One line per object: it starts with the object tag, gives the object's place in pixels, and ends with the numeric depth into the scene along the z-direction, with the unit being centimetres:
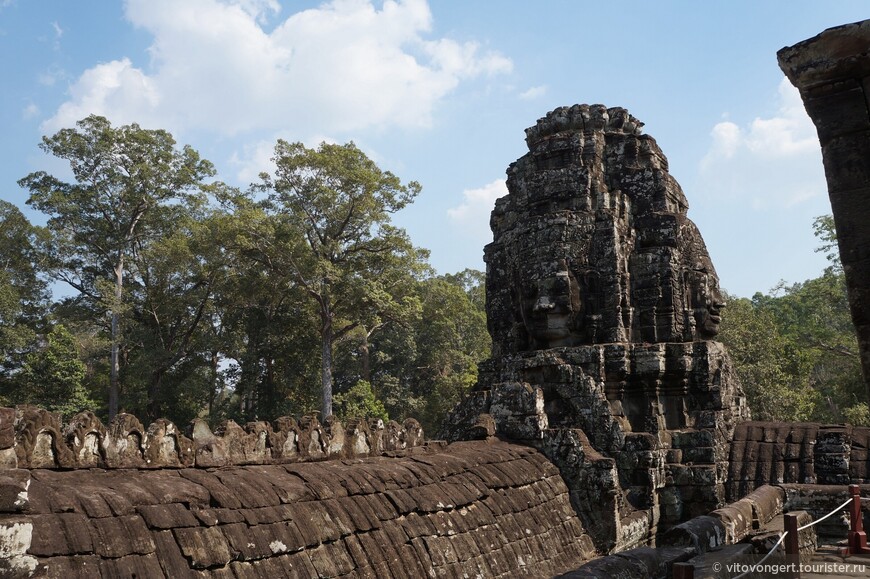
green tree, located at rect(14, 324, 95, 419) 2330
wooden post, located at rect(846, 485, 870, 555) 668
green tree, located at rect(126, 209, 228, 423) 2638
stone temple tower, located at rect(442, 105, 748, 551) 912
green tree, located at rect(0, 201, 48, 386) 2711
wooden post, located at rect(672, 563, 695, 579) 357
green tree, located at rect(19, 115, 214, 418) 2822
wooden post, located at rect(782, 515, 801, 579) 518
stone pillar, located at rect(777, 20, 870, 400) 346
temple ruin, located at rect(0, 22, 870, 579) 362
